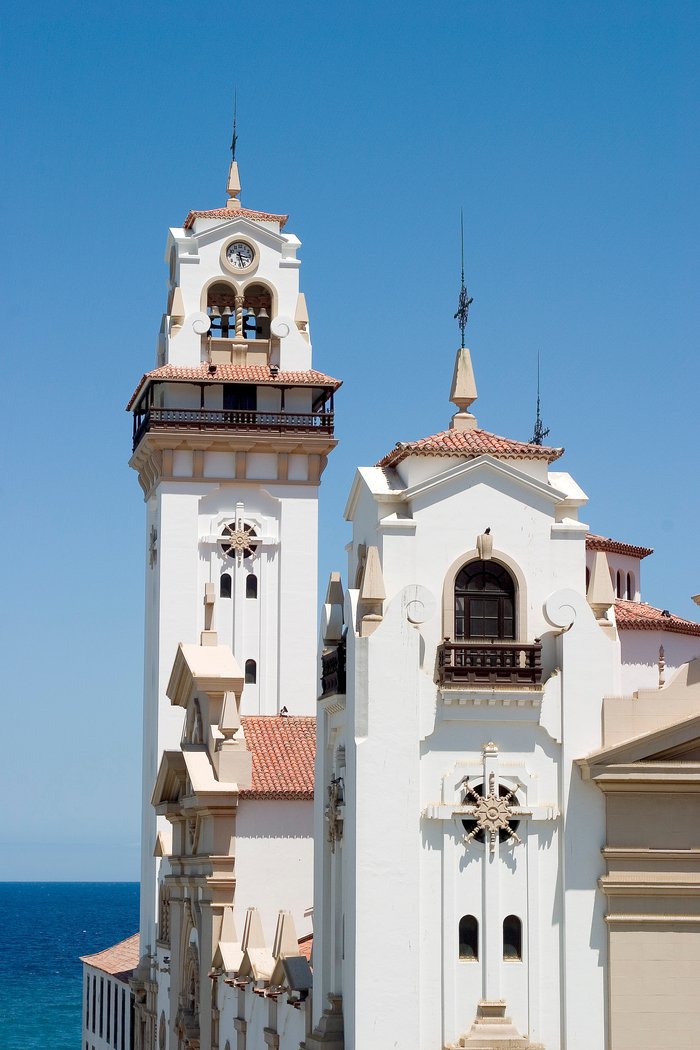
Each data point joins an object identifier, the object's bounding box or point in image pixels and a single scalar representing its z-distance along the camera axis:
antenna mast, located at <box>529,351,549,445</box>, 69.88
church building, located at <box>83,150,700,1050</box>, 40.88
